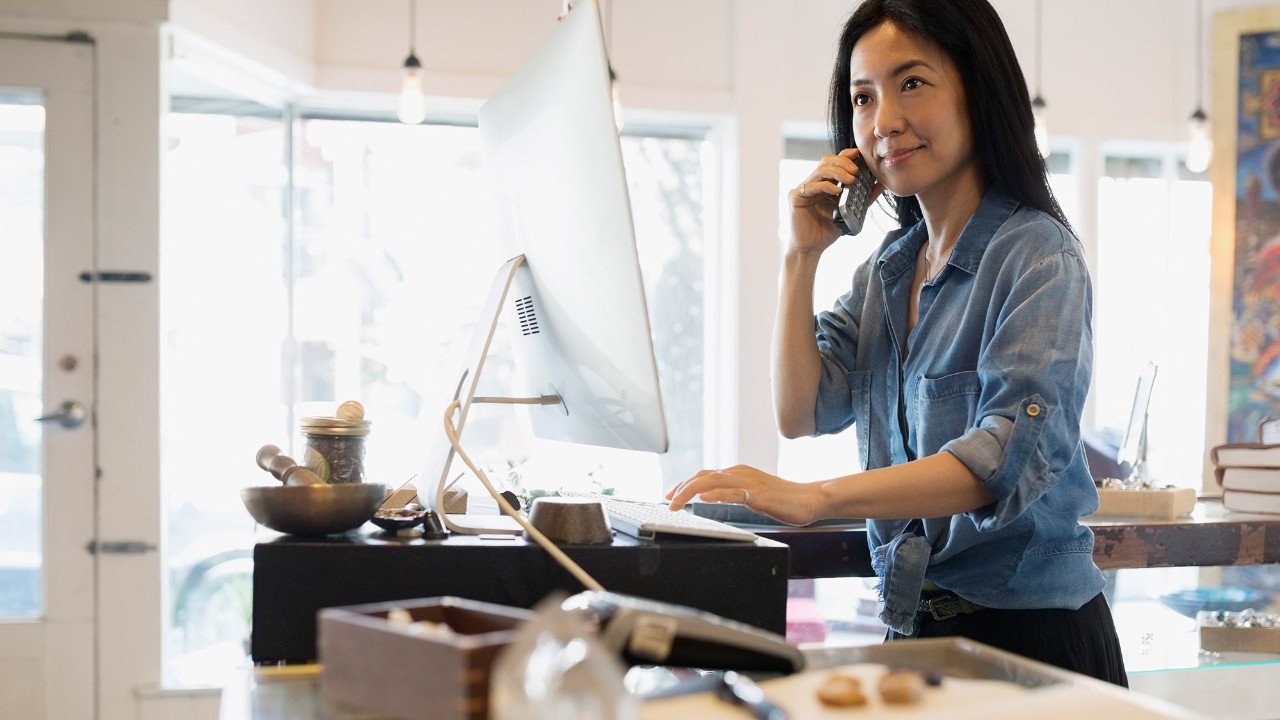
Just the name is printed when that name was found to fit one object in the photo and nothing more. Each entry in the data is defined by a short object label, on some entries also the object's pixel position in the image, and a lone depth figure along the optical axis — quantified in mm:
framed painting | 5012
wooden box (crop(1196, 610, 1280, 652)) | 1899
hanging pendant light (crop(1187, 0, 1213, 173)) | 4438
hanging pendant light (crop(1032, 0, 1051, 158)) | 4314
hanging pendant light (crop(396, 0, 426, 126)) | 3717
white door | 3355
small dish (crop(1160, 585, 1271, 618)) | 2250
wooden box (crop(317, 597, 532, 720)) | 640
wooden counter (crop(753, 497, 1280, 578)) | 1761
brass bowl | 1060
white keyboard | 1085
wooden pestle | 1162
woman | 1142
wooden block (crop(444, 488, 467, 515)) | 1394
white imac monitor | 1007
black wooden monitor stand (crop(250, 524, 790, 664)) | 1053
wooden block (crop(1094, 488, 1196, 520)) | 2096
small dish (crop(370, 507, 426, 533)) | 1151
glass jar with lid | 1287
